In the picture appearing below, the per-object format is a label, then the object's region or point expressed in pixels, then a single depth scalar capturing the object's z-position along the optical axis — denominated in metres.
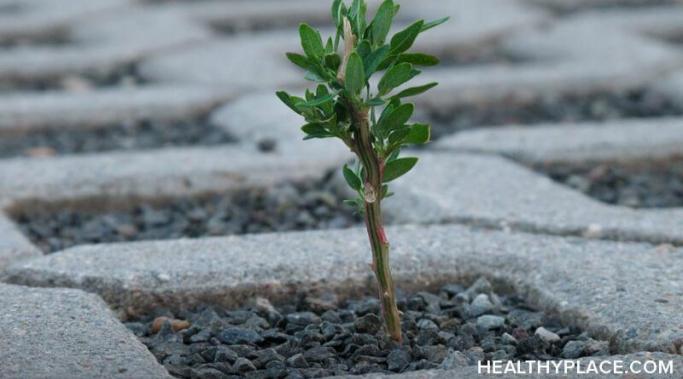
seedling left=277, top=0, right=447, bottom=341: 0.63
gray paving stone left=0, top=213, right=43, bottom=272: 0.71
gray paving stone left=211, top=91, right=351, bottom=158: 0.85
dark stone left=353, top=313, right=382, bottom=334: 0.66
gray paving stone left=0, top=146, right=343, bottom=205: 0.80
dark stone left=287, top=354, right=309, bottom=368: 0.64
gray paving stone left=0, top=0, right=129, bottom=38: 1.32
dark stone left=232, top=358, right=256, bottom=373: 0.64
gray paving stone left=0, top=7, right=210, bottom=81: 1.13
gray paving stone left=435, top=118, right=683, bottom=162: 0.84
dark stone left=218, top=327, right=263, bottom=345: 0.66
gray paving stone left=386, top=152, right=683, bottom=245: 0.73
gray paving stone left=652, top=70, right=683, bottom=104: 0.98
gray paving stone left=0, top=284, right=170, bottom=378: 0.62
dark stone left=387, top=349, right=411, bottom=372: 0.64
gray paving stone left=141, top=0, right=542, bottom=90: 1.07
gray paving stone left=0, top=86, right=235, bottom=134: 0.93
